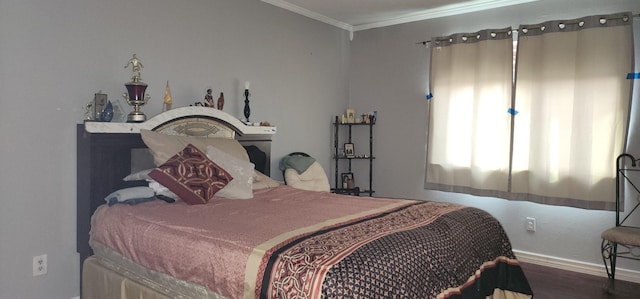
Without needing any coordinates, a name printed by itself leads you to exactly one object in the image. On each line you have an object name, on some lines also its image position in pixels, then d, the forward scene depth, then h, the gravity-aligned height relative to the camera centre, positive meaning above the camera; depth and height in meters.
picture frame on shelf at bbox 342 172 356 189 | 4.95 -0.52
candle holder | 3.75 +0.25
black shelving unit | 4.79 -0.27
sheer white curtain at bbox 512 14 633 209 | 3.40 +0.28
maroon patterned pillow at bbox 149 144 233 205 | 2.57 -0.27
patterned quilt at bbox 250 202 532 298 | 1.48 -0.48
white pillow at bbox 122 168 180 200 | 2.68 -0.32
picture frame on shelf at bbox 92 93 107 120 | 2.76 +0.17
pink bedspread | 1.77 -0.46
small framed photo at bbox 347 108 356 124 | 4.87 +0.23
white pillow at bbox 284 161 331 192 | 4.04 -0.42
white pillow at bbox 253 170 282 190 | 3.36 -0.39
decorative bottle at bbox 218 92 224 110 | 3.52 +0.26
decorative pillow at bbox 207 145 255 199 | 2.87 -0.28
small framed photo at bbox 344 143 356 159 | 4.95 -0.16
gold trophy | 2.84 +0.26
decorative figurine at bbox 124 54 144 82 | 2.87 +0.45
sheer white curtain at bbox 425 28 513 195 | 3.94 +0.26
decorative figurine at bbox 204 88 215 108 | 3.41 +0.27
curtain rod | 4.50 +1.02
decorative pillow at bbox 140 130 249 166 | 2.78 -0.08
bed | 1.58 -0.46
